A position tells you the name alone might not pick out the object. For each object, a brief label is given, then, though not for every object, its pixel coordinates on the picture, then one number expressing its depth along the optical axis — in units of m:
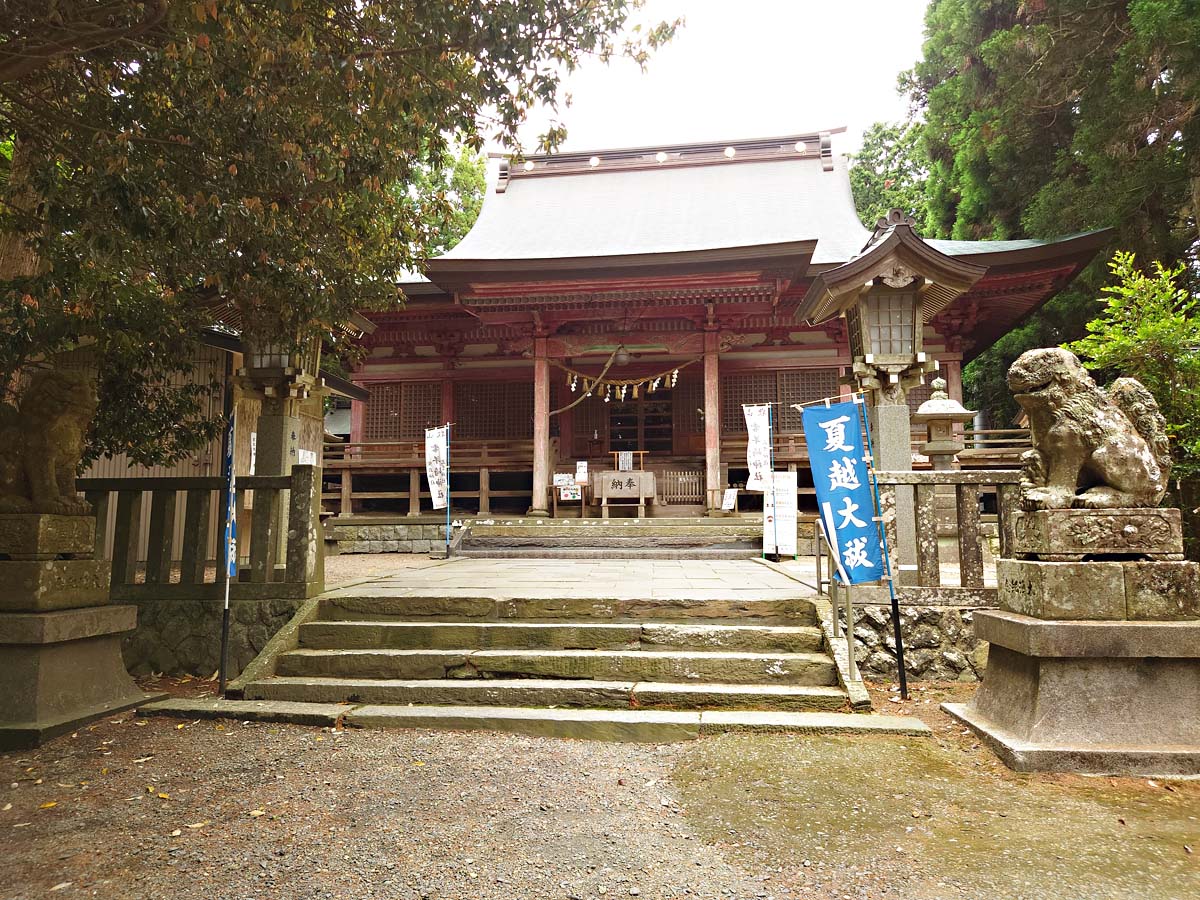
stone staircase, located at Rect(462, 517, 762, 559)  9.73
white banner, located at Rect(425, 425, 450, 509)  10.41
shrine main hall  11.72
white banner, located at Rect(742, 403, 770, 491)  10.05
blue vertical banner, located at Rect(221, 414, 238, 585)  4.58
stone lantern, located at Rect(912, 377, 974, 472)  8.74
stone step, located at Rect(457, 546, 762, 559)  9.59
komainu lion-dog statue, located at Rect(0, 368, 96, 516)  3.99
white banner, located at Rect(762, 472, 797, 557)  8.90
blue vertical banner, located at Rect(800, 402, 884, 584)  4.50
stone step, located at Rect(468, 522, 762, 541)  10.52
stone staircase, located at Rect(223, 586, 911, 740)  3.85
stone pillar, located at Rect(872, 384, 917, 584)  5.53
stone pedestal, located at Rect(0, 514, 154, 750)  3.72
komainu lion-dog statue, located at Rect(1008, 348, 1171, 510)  3.30
